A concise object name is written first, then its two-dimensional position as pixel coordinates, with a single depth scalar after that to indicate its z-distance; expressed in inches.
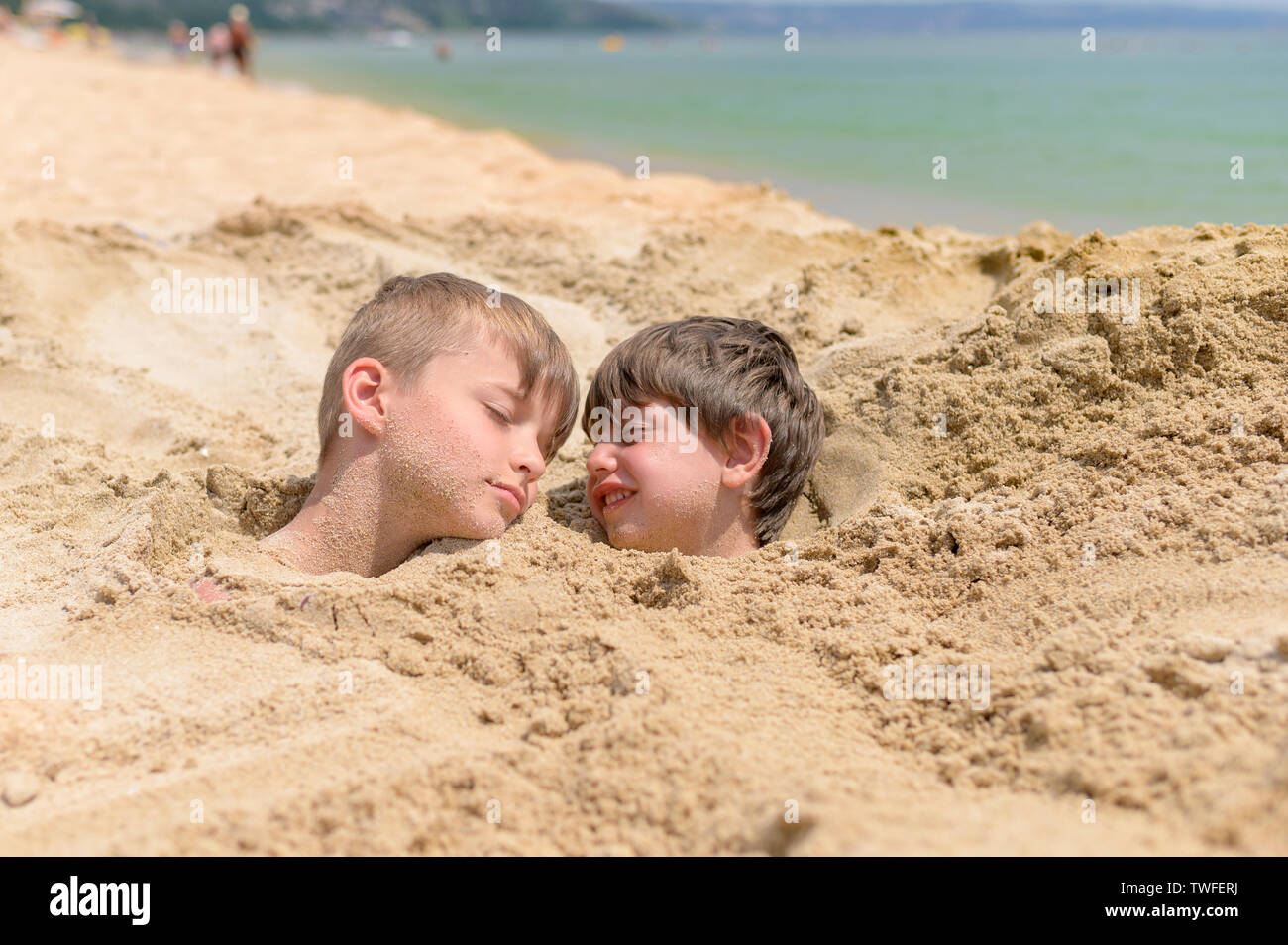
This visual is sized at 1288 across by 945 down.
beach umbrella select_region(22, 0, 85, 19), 1109.1
